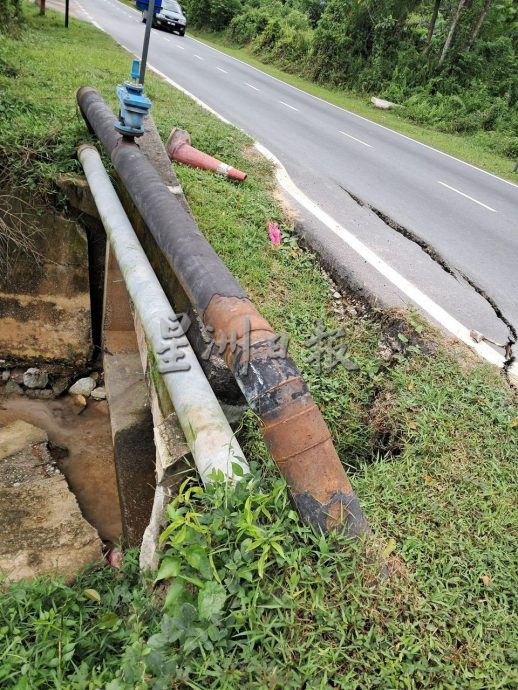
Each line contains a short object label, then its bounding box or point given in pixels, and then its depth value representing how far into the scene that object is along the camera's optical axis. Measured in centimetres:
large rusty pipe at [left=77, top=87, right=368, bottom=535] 204
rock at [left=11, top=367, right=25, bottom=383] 529
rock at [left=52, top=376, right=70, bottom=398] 529
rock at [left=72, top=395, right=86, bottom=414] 517
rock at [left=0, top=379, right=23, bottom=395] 519
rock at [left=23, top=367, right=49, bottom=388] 523
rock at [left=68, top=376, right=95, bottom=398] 532
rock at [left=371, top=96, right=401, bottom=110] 1492
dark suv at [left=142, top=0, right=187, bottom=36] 1867
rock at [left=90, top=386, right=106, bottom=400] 530
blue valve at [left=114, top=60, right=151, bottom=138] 353
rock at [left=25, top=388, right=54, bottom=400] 522
